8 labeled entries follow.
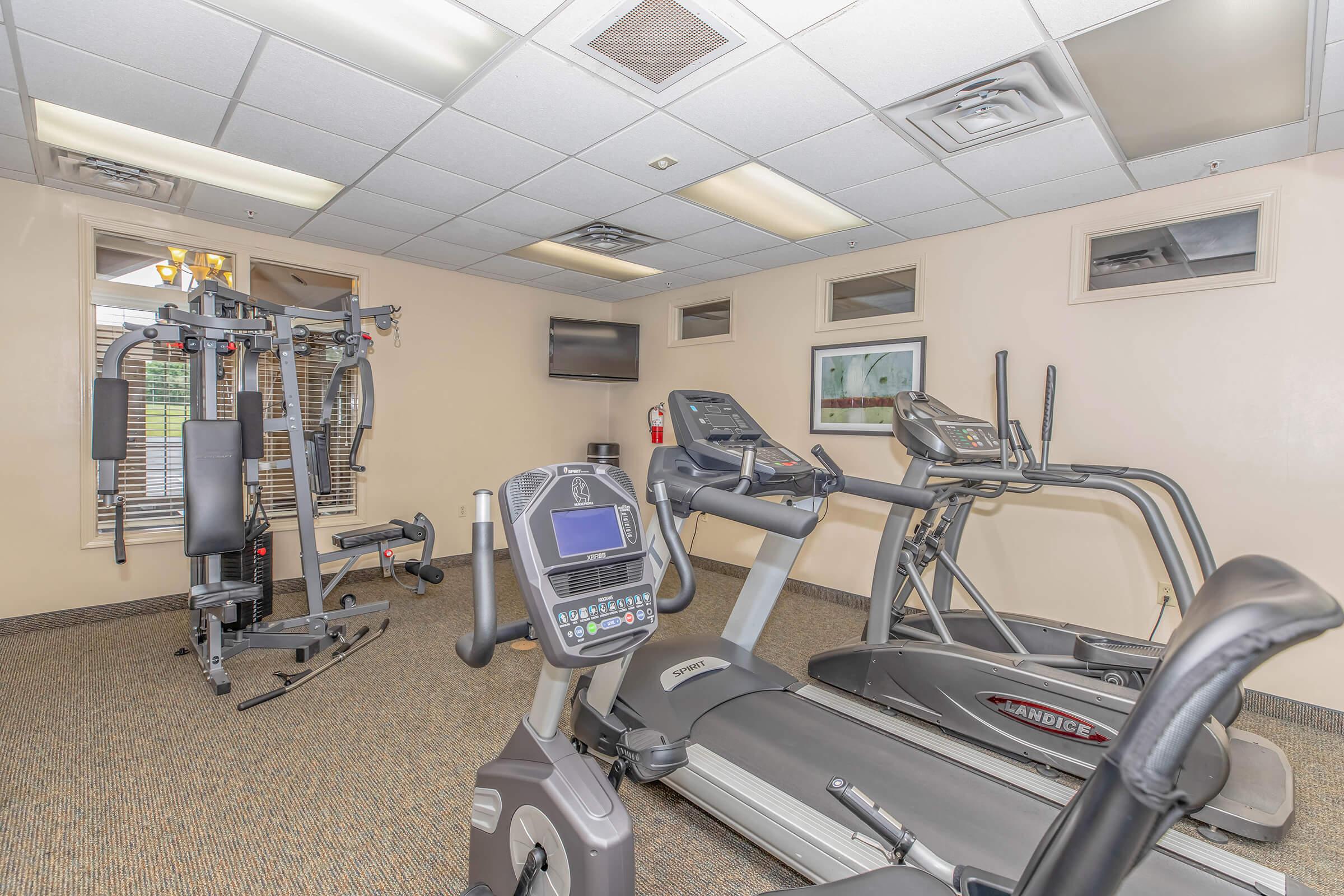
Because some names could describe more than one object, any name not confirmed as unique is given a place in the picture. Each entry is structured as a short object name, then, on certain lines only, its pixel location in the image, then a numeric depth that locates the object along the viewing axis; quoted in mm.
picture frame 4281
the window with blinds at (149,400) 3887
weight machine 2979
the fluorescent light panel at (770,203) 3463
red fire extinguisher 5220
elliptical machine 2176
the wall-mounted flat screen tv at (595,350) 5941
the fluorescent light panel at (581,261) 4773
